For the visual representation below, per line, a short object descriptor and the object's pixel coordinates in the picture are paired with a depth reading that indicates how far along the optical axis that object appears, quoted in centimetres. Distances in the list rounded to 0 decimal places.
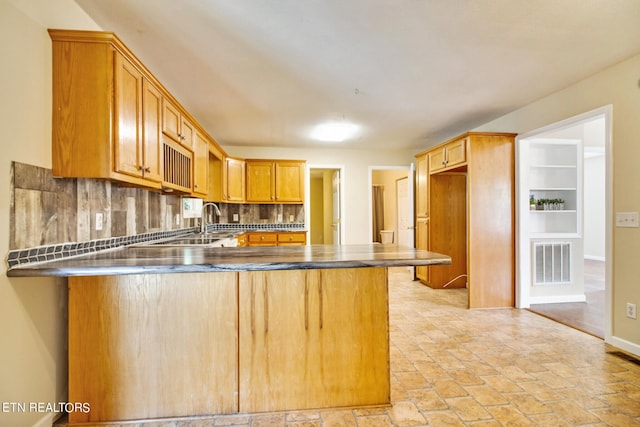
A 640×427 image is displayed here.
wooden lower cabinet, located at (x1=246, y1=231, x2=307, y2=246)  537
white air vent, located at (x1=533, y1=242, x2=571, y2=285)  403
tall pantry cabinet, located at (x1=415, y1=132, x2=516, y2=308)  381
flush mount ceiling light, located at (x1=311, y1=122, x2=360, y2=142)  429
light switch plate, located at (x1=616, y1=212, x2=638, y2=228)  254
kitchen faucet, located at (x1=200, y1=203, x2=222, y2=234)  461
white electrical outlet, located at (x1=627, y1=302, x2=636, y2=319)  254
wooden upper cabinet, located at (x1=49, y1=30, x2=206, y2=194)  170
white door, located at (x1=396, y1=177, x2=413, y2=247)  744
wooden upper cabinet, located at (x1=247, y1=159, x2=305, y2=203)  561
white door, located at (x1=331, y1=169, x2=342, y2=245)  611
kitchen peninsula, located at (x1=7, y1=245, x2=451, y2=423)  171
